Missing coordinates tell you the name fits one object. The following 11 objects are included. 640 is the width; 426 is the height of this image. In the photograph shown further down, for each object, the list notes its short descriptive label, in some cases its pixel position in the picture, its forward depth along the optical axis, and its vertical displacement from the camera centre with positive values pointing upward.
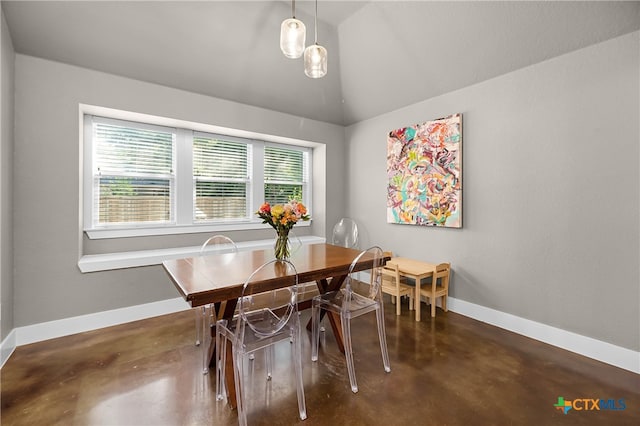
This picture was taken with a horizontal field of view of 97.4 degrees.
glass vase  2.35 -0.26
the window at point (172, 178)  3.10 +0.47
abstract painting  3.20 +0.50
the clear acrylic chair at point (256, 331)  1.60 -0.72
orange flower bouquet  2.27 -0.03
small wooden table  3.05 -0.63
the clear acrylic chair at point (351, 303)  2.09 -0.70
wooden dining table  1.62 -0.40
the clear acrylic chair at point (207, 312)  2.17 -0.83
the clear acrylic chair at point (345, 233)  4.33 -0.30
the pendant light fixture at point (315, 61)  2.16 +1.19
